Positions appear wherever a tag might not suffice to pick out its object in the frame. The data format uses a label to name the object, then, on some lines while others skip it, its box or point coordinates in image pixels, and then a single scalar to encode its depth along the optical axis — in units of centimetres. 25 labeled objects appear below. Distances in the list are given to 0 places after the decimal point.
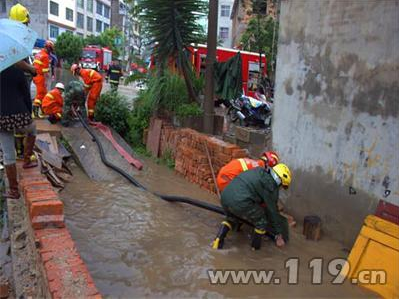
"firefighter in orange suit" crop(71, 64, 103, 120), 955
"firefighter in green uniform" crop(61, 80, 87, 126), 930
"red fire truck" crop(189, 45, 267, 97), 1698
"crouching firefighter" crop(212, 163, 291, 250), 476
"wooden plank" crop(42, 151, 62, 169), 678
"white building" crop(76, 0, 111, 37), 6316
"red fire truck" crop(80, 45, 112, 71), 3789
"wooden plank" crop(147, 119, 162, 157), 928
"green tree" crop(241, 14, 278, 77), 1809
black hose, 570
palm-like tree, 911
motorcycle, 1070
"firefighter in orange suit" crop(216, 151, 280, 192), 528
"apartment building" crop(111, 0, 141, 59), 8252
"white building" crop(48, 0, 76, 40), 5134
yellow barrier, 406
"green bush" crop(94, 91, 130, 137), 983
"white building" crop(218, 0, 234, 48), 5938
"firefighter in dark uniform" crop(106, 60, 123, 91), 1838
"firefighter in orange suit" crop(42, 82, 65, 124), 888
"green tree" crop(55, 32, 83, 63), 3959
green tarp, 898
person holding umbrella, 419
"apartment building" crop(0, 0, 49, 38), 4806
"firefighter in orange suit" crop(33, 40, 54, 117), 920
